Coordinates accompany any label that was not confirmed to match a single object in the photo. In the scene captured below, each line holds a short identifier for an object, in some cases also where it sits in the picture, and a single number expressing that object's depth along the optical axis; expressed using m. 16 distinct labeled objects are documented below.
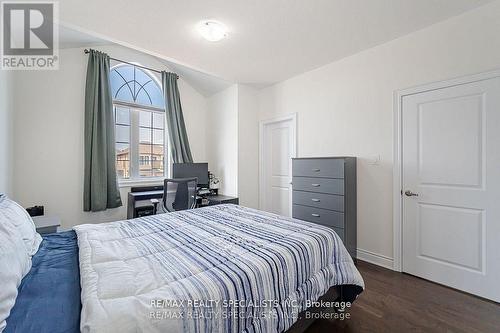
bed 0.82
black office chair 3.13
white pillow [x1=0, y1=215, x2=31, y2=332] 0.78
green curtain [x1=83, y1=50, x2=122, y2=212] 3.35
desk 3.49
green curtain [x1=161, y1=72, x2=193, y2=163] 4.23
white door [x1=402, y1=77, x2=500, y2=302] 1.98
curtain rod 3.41
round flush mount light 2.27
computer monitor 4.02
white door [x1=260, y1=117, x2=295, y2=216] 3.86
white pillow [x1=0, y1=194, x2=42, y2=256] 1.24
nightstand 2.10
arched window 3.90
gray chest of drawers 2.65
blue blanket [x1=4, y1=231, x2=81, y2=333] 0.76
